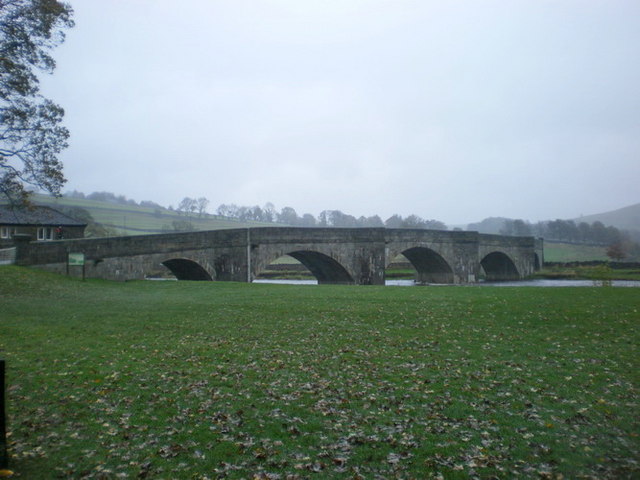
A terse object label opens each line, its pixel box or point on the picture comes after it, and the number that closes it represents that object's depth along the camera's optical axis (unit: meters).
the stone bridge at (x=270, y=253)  27.77
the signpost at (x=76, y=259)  25.23
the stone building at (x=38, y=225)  44.16
